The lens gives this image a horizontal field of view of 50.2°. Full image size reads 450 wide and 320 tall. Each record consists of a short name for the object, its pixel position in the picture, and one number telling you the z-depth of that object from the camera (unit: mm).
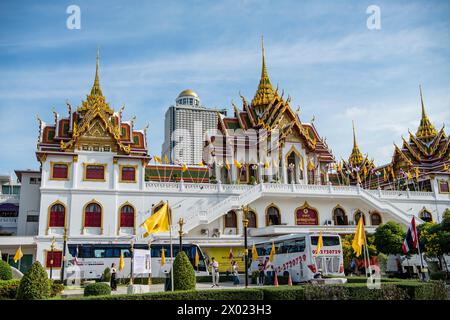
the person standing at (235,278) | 29156
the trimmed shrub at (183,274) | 16484
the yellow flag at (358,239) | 21500
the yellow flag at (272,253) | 27941
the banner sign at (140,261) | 20031
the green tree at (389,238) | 32875
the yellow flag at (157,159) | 47744
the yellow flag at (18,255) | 32344
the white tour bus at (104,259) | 30234
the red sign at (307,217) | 42656
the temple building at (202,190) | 36312
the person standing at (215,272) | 27277
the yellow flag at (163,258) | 30012
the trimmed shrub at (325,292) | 15758
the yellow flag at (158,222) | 19781
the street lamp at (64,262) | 27828
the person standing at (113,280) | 24641
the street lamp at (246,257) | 21303
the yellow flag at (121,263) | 27984
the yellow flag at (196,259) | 31756
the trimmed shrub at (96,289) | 17427
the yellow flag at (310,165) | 46653
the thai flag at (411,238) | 23094
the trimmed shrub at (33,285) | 15031
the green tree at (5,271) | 22391
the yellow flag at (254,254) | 31209
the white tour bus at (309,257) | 26469
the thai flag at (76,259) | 30322
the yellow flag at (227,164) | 45781
